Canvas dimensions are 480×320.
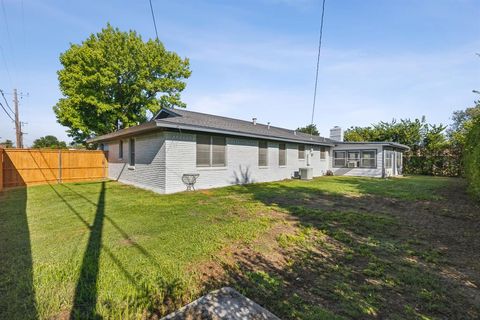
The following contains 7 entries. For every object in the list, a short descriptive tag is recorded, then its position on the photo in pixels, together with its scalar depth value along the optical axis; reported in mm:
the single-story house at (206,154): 9452
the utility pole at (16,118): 21953
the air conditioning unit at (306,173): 15406
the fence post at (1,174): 10702
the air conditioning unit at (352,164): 19562
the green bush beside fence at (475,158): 6909
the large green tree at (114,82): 20625
